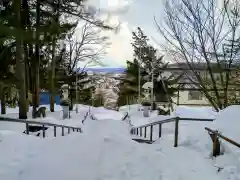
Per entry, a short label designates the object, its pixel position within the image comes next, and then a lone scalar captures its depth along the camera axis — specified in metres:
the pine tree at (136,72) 18.73
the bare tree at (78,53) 20.75
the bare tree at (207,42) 5.37
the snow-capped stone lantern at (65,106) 12.55
